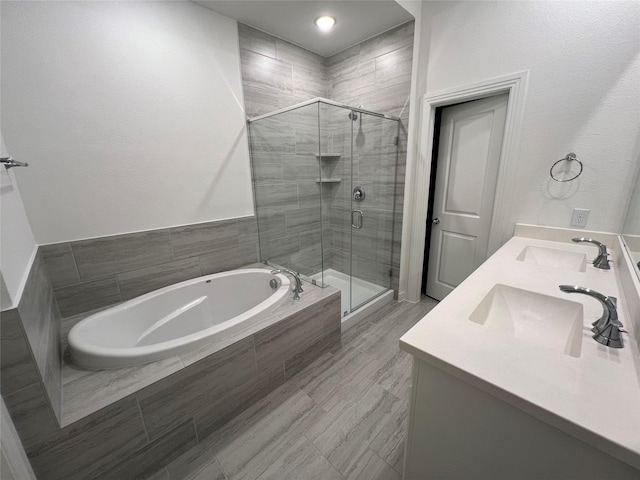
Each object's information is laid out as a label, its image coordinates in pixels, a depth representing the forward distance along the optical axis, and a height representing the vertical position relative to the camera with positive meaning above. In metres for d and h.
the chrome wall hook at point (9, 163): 1.14 +0.09
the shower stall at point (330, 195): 2.36 -0.21
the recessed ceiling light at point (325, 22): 2.05 +1.21
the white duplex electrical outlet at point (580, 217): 1.64 -0.30
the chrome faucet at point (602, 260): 1.31 -0.46
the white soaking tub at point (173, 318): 1.29 -0.88
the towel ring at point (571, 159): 1.62 +0.06
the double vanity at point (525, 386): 0.54 -0.51
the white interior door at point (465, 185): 2.07 -0.12
